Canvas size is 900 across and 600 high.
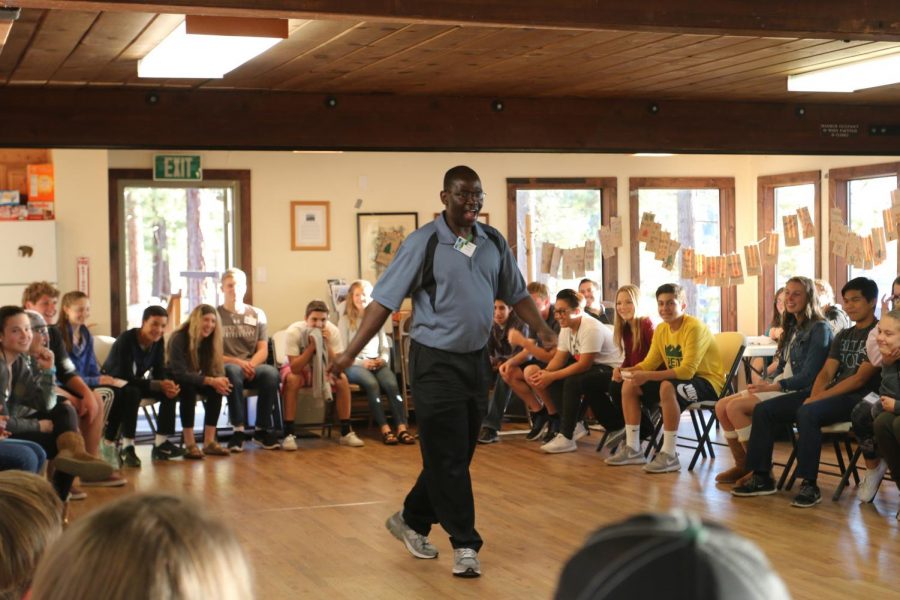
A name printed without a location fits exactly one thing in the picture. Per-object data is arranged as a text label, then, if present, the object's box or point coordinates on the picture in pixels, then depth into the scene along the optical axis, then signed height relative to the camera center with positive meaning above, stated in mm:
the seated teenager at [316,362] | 8844 -789
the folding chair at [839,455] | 6184 -1133
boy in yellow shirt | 7328 -778
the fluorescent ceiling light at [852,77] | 6098 +912
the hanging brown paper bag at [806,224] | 9422 +204
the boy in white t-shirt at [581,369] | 8219 -818
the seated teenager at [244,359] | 8633 -760
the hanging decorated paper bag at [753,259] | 10617 -78
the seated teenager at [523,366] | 8898 -875
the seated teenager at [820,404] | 6164 -818
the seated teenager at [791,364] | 6582 -643
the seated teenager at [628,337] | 7965 -571
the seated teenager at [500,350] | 9023 -744
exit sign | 10078 +773
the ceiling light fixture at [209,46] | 4824 +902
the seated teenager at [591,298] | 9719 -374
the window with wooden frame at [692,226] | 11500 +246
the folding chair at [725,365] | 7430 -738
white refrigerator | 9391 +41
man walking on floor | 4555 -304
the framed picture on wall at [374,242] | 10648 +121
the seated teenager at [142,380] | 7961 -837
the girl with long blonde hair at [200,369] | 8328 -780
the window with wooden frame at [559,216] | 11141 +350
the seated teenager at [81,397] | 6551 -760
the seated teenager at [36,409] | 5546 -729
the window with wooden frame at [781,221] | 10672 +271
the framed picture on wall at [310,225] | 10516 +278
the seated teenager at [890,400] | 5738 -738
